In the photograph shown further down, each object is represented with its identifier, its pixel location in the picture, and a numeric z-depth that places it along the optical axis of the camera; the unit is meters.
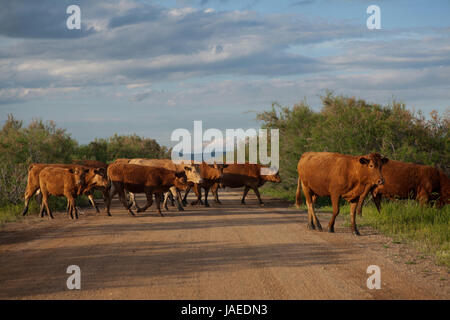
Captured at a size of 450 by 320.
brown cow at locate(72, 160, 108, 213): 23.07
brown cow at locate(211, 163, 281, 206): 23.11
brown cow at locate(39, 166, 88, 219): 16.08
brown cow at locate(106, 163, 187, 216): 17.36
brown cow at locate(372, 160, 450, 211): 14.55
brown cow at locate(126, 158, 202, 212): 19.25
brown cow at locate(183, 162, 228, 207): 22.09
